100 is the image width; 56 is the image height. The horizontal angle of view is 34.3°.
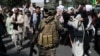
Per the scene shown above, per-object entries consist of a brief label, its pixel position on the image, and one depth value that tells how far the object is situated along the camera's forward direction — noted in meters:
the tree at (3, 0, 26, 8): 15.04
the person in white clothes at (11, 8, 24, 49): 6.52
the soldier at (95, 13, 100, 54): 6.60
